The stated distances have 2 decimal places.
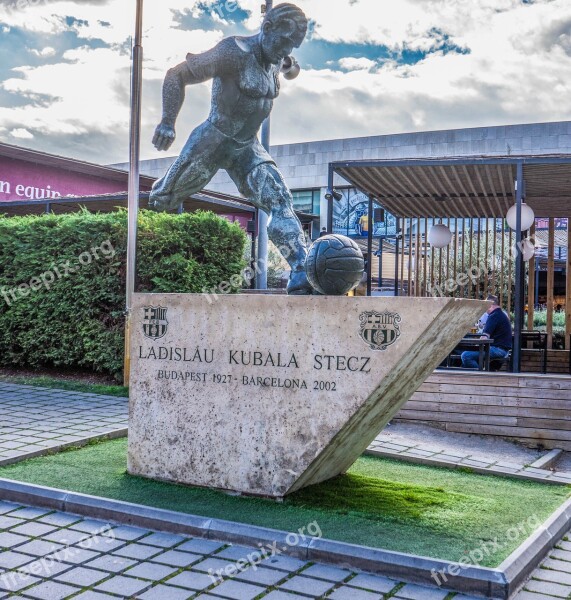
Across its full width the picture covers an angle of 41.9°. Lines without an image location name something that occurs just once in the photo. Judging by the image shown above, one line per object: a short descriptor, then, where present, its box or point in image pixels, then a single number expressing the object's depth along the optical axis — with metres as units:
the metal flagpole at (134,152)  9.30
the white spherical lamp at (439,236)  14.00
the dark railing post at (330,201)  10.75
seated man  10.41
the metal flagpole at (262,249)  11.68
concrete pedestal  4.41
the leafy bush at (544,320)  18.11
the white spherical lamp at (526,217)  10.77
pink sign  19.12
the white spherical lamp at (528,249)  12.75
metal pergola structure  10.06
